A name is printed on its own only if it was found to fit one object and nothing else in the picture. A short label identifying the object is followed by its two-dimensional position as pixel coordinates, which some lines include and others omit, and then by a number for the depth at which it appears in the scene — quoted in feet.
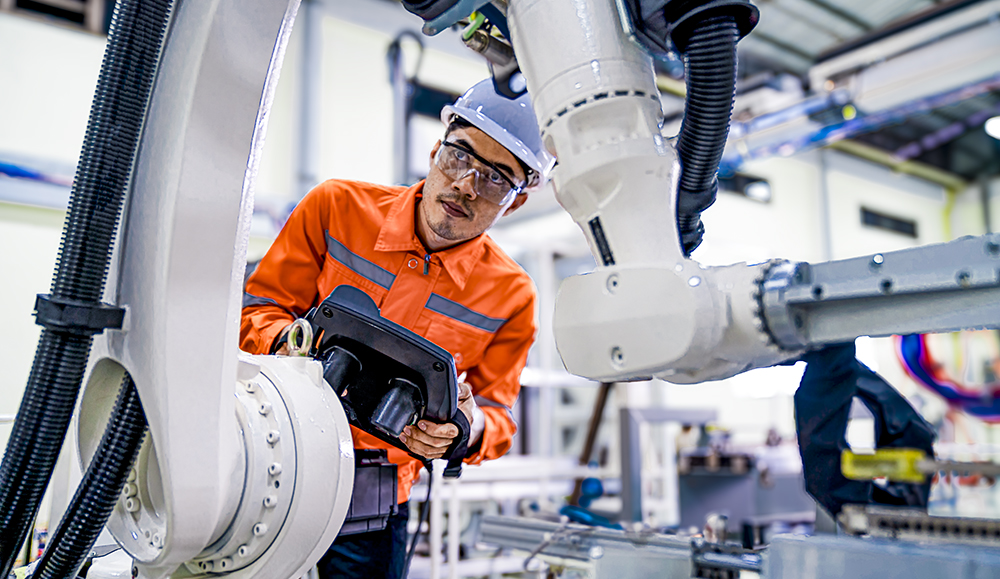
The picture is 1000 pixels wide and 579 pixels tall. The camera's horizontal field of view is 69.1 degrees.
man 5.18
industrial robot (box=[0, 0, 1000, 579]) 2.38
